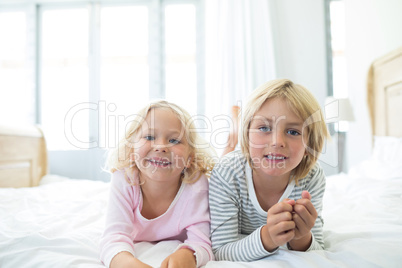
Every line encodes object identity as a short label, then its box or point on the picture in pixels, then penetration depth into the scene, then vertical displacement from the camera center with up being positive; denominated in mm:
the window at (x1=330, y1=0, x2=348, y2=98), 3145 +1018
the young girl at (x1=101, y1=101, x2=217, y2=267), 859 -146
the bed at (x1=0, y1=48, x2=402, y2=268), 685 -280
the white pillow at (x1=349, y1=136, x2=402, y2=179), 1516 -155
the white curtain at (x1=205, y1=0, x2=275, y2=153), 3016 +882
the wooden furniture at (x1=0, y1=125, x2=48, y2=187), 1861 -128
